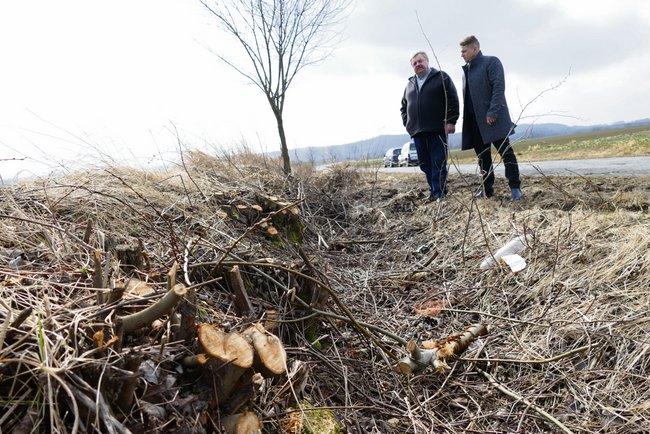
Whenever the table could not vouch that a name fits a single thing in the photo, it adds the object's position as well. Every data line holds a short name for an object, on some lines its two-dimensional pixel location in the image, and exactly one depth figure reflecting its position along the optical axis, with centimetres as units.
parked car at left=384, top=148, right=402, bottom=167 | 2458
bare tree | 725
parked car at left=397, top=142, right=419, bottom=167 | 2077
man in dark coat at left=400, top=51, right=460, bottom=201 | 505
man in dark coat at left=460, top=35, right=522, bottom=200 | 443
